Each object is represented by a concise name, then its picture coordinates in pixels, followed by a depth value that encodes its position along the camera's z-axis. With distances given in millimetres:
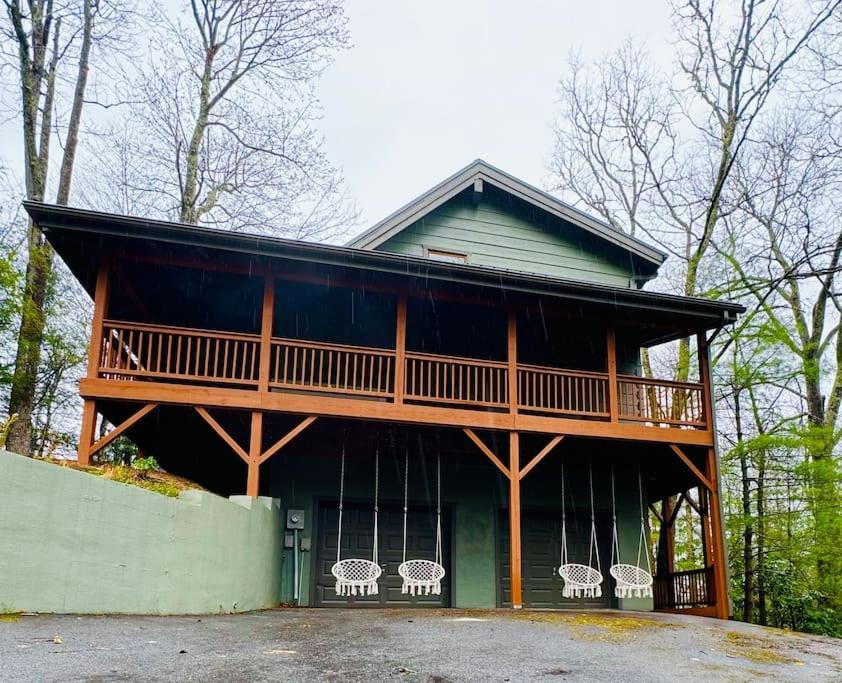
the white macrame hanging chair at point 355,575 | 10084
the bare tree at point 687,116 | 19609
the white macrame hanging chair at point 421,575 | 10367
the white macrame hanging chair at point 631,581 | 11070
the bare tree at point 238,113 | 20719
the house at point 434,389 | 10250
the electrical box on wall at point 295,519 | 11781
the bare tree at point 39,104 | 14836
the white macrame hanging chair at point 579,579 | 10859
